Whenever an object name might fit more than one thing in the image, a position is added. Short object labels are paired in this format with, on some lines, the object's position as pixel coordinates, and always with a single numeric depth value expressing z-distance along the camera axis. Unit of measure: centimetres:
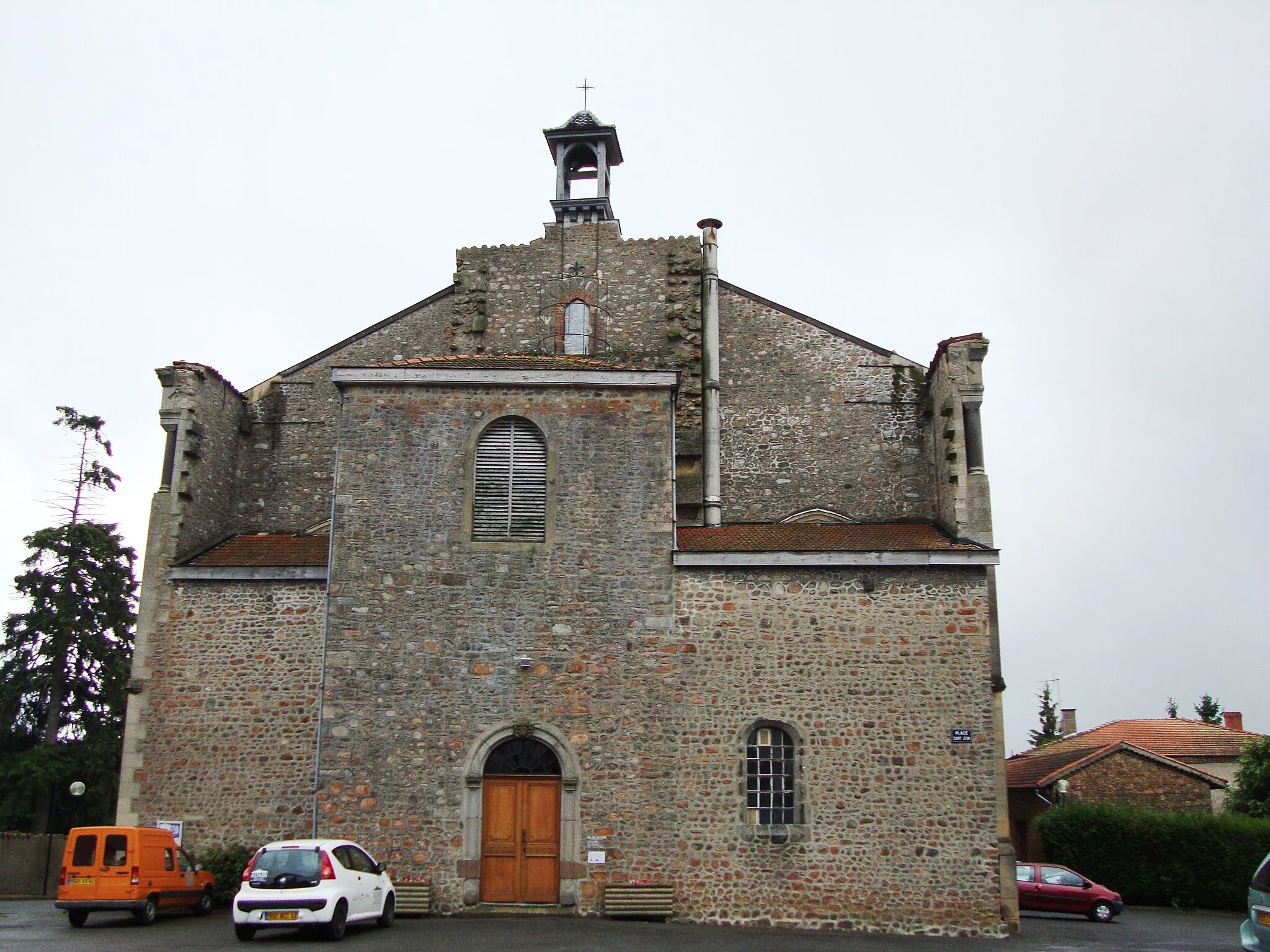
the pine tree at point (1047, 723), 5609
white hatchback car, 1288
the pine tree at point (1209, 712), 5744
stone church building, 1579
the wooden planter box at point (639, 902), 1549
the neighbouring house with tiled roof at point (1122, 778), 3038
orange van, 1505
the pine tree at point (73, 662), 2891
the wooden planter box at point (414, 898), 1550
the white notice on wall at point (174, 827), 1709
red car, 2289
